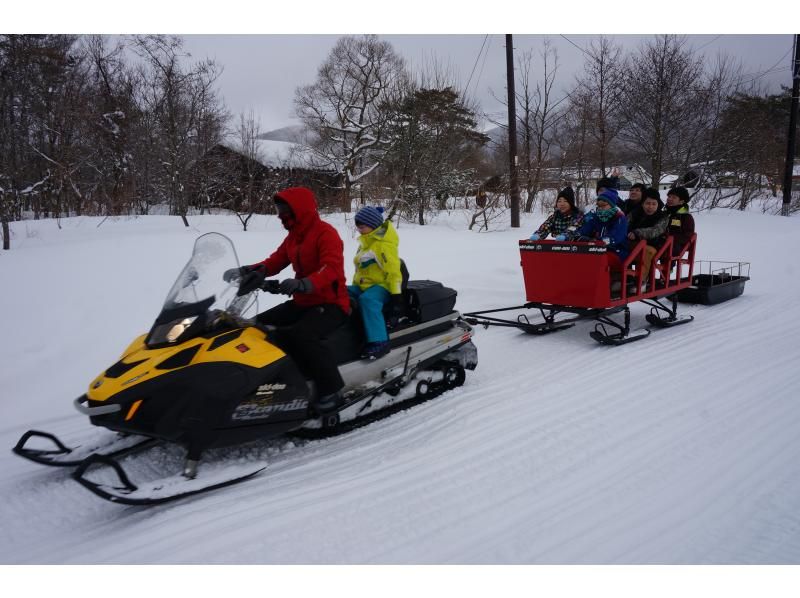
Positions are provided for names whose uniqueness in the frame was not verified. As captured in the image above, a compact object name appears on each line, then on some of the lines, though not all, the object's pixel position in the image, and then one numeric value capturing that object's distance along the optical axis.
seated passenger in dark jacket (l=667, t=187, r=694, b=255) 6.26
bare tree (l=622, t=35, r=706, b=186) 17.19
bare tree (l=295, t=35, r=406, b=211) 18.02
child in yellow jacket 3.64
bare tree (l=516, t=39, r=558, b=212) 17.62
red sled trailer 5.26
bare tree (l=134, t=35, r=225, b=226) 13.16
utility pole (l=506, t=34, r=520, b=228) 13.01
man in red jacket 3.28
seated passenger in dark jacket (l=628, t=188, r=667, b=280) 5.76
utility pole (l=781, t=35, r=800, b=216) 16.22
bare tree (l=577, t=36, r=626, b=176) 17.69
